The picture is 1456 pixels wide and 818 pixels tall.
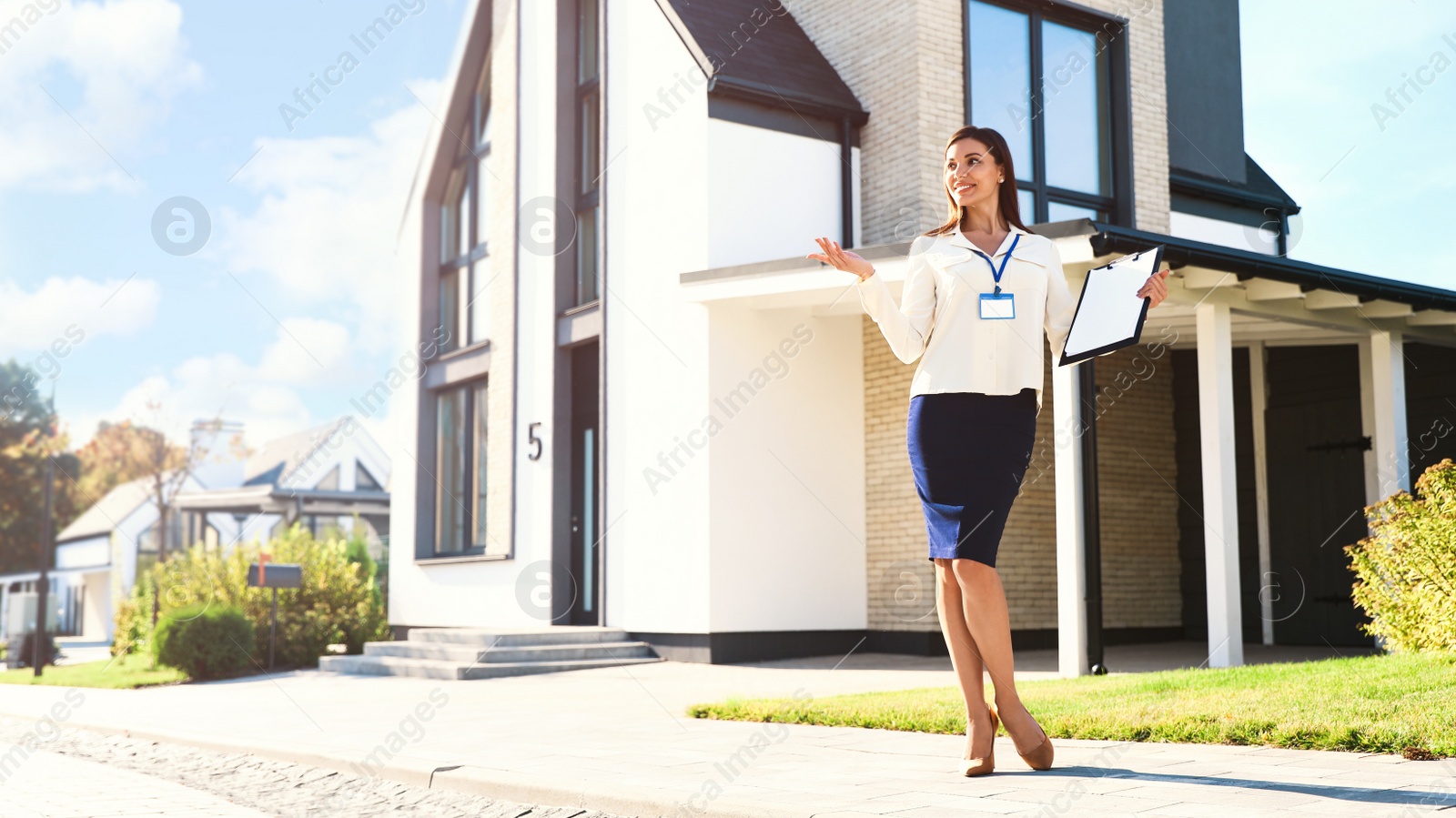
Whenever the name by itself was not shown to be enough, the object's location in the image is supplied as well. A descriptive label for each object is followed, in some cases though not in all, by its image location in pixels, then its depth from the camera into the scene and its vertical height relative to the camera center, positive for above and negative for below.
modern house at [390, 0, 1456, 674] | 10.86 +1.47
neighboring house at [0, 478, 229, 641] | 40.34 -1.07
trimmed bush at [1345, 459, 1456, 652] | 6.85 -0.35
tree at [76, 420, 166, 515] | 34.47 +2.14
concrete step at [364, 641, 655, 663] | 10.86 -1.24
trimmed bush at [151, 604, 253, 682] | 12.70 -1.28
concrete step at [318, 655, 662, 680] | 10.40 -1.33
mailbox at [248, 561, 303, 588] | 12.91 -0.59
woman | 3.79 +0.39
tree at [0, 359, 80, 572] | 46.47 +1.77
